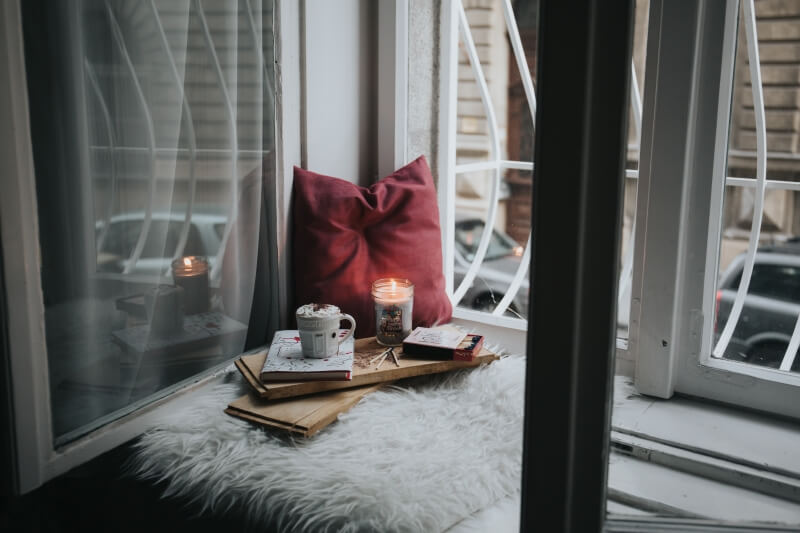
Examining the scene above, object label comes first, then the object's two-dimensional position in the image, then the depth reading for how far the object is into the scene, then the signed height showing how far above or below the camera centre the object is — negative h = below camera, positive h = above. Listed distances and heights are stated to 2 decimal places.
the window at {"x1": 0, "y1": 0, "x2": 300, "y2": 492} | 1.01 -0.09
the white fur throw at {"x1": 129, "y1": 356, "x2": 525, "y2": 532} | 0.99 -0.51
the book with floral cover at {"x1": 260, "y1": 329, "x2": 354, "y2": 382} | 1.24 -0.40
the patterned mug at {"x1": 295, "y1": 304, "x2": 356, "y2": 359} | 1.29 -0.34
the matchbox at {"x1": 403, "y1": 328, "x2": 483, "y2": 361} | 1.37 -0.40
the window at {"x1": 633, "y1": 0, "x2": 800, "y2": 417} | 1.21 -0.17
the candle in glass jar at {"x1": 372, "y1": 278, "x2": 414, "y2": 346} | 1.46 -0.35
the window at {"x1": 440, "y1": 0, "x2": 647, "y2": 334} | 1.79 +0.05
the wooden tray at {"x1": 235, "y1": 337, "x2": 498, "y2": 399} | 1.23 -0.43
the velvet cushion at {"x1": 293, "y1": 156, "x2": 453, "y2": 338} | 1.55 -0.21
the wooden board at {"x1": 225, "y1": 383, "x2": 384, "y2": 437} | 1.16 -0.46
